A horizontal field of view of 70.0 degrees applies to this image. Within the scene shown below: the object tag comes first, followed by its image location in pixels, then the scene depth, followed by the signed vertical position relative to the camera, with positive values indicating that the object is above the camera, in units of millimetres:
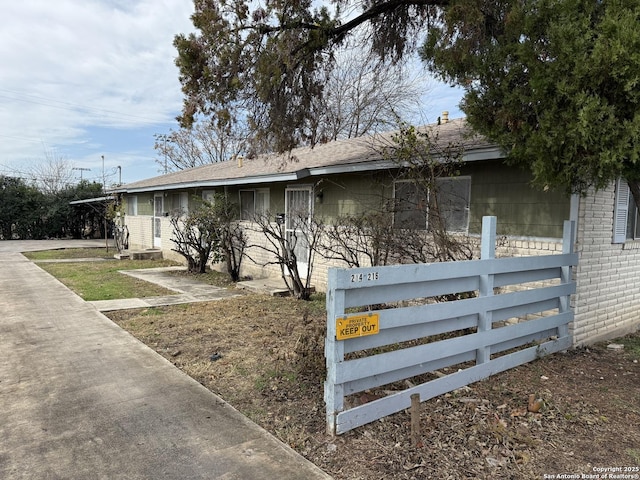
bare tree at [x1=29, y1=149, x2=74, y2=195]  36688 +2875
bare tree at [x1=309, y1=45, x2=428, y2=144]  22891 +6126
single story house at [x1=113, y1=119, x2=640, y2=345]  5926 +159
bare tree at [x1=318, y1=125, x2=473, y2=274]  6215 +35
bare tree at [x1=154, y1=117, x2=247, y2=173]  36553 +5525
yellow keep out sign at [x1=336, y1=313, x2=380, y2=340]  3307 -799
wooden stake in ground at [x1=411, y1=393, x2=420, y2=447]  3348 -1450
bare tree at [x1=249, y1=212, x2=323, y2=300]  9086 -581
